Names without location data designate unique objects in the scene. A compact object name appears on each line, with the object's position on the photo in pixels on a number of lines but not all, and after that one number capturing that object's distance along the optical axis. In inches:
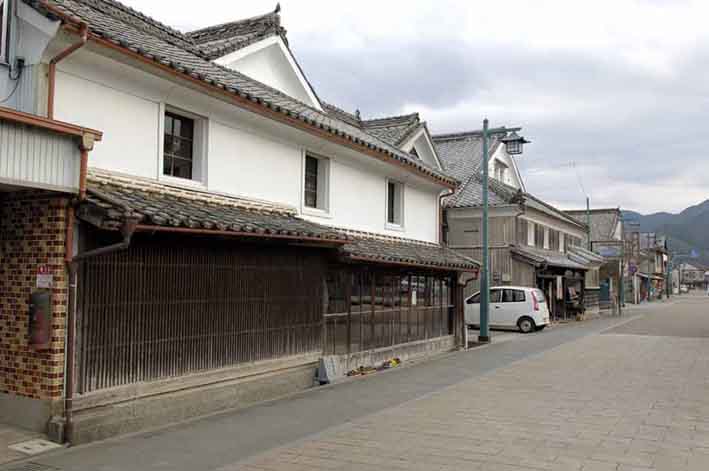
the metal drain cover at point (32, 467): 244.4
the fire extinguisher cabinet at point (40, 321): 270.5
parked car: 966.4
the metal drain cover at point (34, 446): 261.9
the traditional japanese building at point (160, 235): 277.1
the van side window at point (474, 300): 981.8
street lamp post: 794.2
